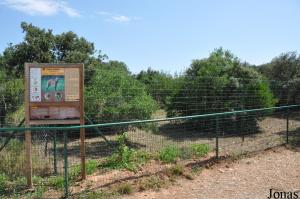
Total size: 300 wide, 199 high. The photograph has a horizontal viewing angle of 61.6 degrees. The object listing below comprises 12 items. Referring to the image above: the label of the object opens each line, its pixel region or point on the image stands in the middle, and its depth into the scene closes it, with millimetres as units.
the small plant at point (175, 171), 4775
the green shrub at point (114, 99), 6790
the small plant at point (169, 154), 5222
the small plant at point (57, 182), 4184
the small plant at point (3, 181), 4116
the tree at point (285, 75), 10950
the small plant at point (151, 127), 6618
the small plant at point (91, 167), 4674
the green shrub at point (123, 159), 4818
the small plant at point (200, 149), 5644
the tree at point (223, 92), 8494
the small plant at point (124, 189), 4123
